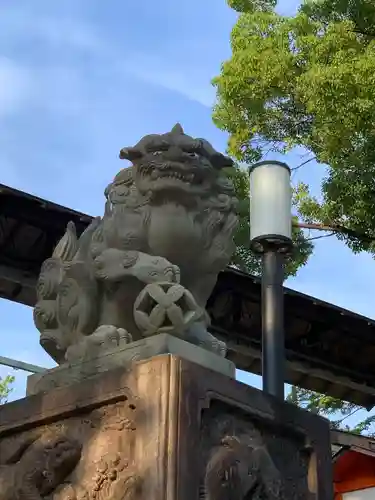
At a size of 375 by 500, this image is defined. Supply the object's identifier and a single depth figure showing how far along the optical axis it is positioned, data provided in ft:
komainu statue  13.75
